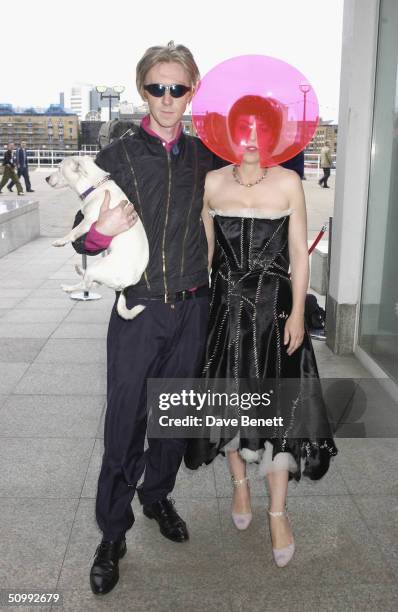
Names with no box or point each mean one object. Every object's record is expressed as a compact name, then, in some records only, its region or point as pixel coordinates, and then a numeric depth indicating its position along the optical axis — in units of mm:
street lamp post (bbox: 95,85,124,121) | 13859
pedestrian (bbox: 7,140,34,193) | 20172
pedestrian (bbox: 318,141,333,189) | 21106
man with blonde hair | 2324
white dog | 2273
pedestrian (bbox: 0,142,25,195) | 17922
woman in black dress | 2461
